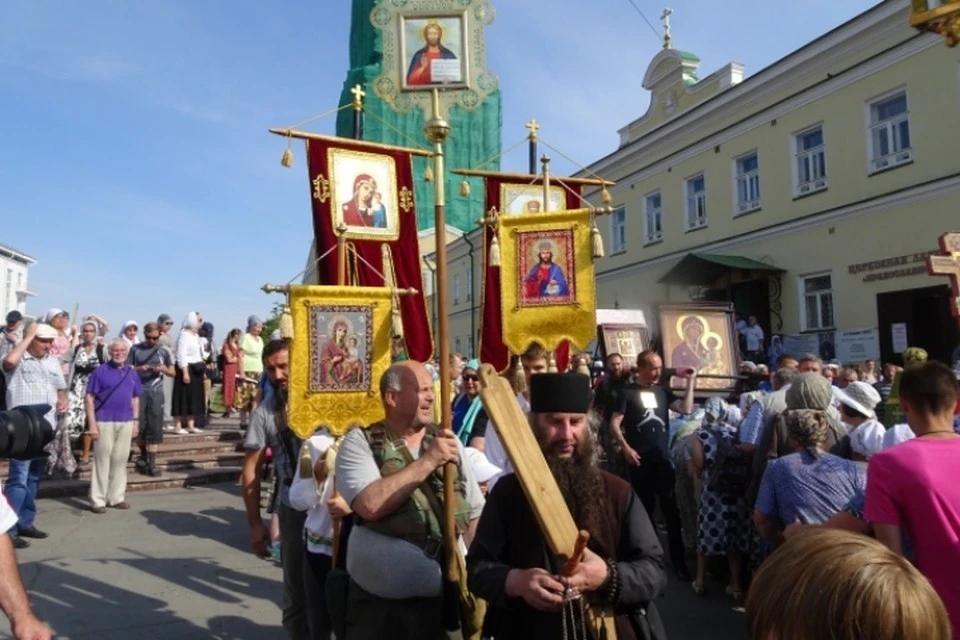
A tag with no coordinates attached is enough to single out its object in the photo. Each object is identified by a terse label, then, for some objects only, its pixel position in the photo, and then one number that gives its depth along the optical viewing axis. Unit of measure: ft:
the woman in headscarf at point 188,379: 36.63
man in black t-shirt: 20.12
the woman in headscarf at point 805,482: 12.67
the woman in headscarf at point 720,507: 17.88
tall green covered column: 120.67
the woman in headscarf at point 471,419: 16.19
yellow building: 48.62
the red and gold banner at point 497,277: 24.85
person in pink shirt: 7.70
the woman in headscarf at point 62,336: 28.17
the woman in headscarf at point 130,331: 33.27
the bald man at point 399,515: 9.14
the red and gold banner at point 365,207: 23.81
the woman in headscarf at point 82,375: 32.35
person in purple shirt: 26.63
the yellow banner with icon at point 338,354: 14.19
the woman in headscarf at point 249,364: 39.83
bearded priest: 7.20
